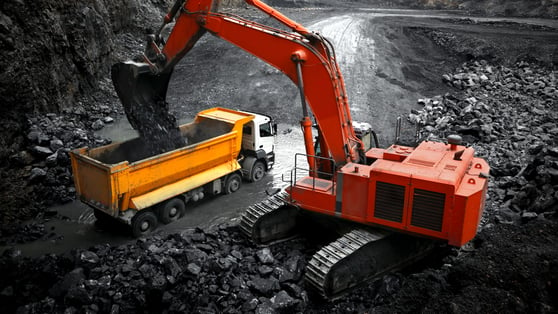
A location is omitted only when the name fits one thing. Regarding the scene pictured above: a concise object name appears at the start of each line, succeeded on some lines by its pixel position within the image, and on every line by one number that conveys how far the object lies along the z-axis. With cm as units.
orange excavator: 764
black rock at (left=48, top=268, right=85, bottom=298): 745
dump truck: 998
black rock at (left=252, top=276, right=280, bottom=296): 771
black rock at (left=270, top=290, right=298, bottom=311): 735
